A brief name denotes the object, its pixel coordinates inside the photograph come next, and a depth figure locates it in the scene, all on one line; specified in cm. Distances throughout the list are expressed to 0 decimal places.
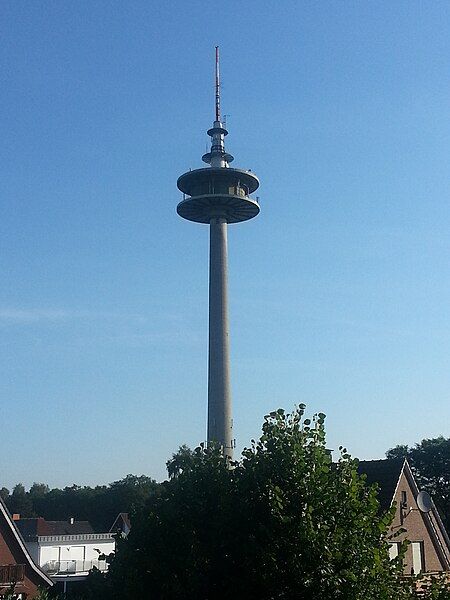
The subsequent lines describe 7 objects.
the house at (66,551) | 6625
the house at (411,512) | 3659
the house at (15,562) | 3538
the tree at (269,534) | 1312
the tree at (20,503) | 12850
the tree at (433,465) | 9149
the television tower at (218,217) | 7375
